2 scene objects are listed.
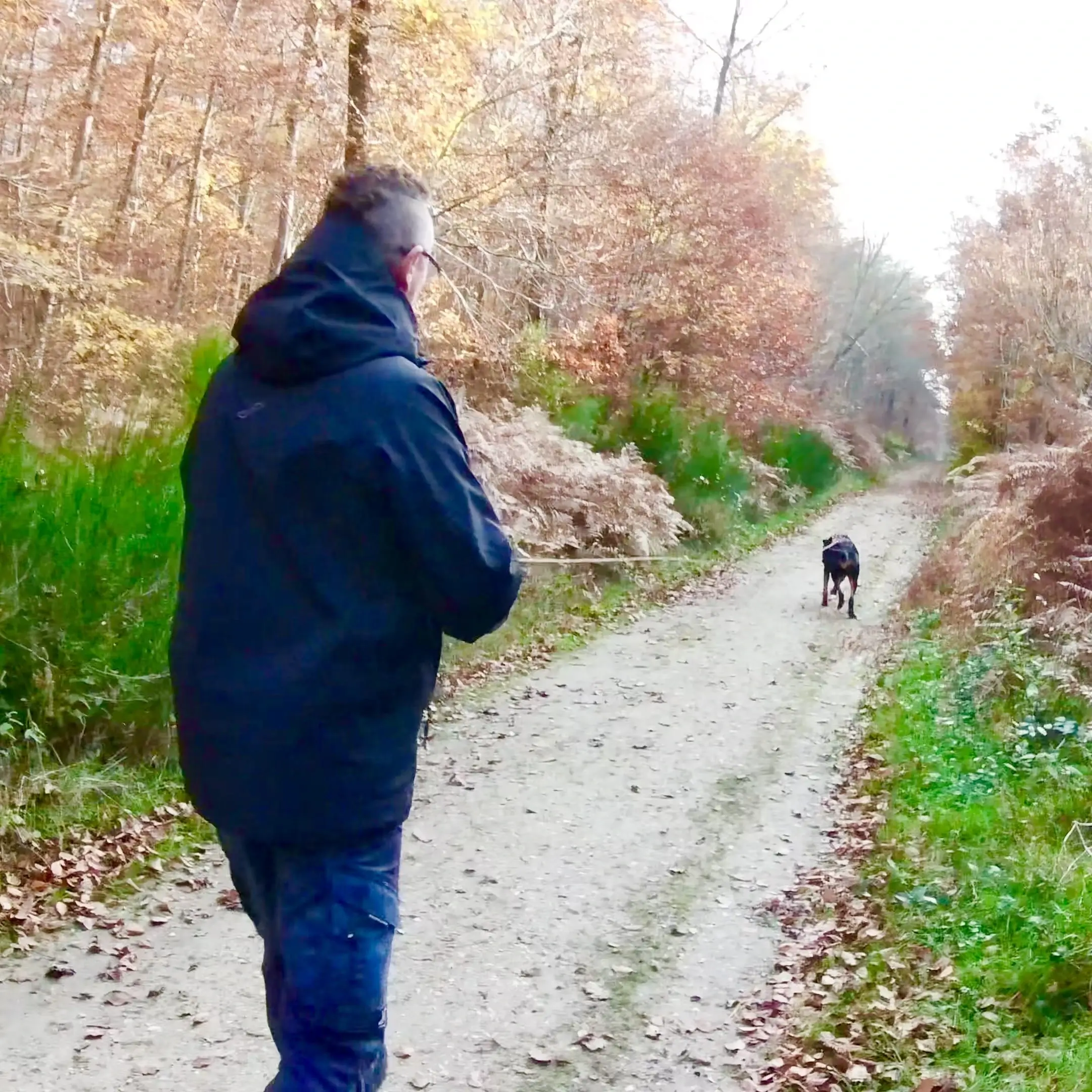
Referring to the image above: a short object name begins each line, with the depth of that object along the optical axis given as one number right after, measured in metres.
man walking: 2.12
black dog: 13.84
